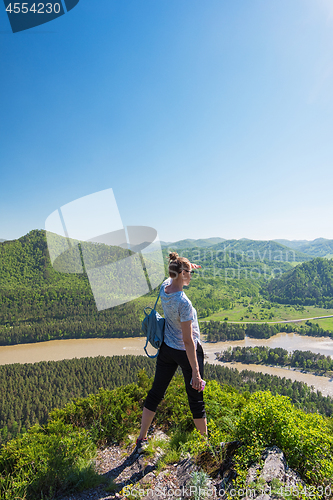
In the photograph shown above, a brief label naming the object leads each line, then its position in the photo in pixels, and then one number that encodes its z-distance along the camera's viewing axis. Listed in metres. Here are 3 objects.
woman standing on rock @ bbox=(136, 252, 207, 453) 2.15
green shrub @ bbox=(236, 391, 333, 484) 1.52
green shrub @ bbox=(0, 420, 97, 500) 2.02
